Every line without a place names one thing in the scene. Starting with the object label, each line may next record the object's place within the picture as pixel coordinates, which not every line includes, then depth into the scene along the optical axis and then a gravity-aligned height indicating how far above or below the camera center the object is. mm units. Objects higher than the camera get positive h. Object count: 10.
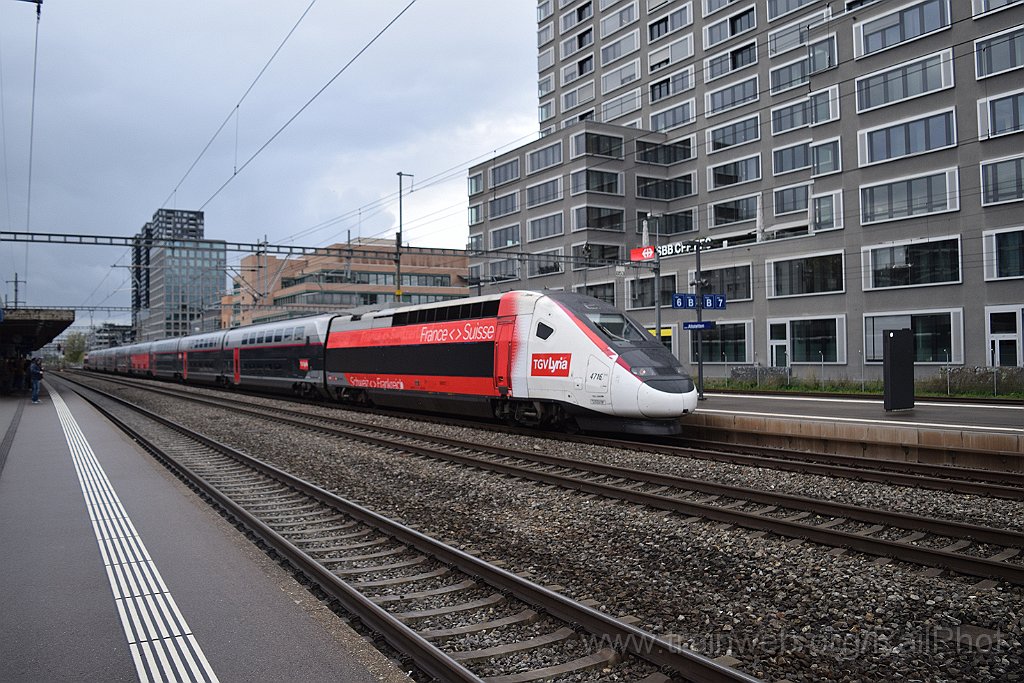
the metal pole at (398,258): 36094 +5250
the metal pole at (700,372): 25400 -523
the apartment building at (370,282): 86562 +10094
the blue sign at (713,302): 25453 +1952
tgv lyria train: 14875 -44
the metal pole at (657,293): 27997 +2572
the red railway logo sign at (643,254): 27683 +4094
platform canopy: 36312 +2467
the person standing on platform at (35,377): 30094 -300
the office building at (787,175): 35188 +12174
